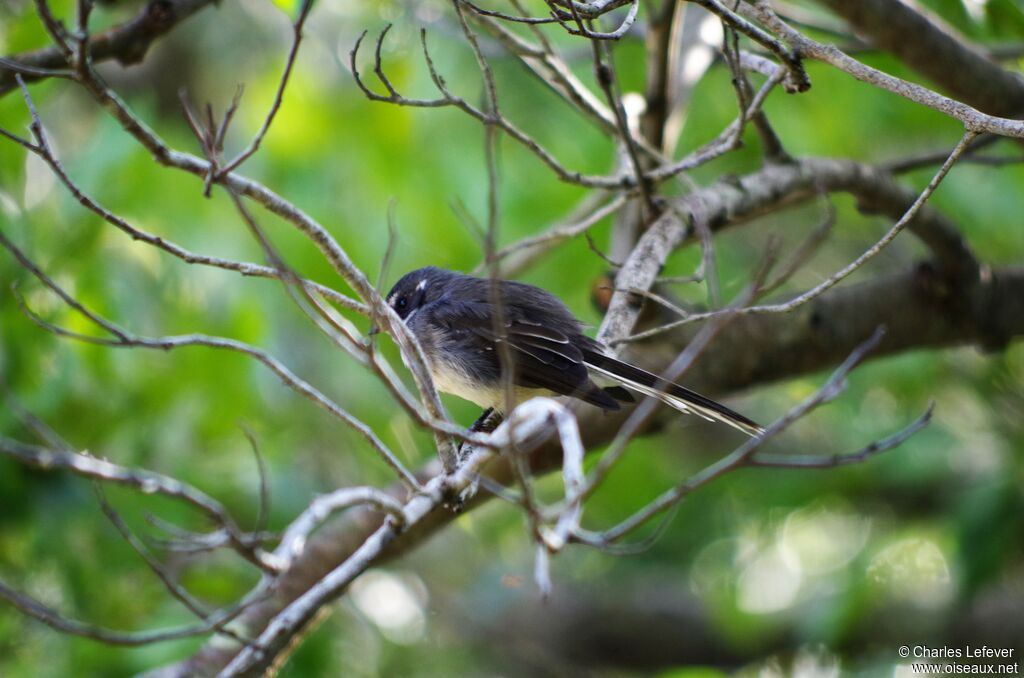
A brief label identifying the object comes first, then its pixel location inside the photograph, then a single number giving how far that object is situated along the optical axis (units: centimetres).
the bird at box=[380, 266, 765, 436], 725
